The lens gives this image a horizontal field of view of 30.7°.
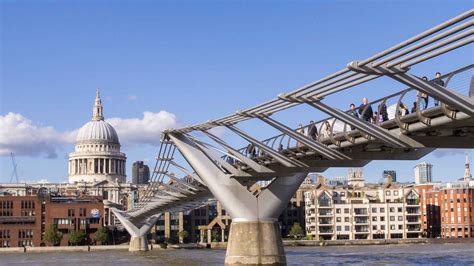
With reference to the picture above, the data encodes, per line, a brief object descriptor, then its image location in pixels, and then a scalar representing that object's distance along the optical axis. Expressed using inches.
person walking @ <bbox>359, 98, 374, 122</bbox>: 1034.7
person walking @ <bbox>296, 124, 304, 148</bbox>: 1311.5
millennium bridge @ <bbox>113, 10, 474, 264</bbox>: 800.3
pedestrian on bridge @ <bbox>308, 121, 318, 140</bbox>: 1277.1
